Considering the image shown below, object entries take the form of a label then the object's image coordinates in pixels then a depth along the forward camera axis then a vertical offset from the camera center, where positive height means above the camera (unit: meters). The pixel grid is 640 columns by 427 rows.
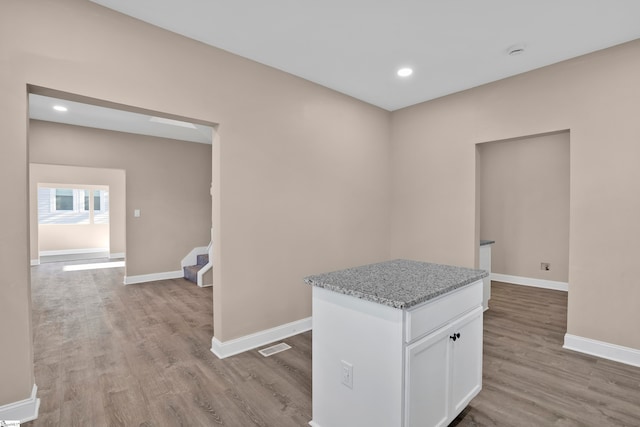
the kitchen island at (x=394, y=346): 1.54 -0.74
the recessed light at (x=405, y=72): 3.36 +1.49
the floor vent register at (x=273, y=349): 3.02 -1.35
